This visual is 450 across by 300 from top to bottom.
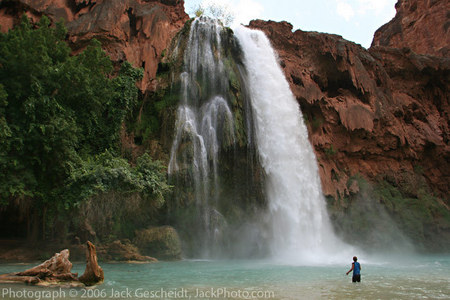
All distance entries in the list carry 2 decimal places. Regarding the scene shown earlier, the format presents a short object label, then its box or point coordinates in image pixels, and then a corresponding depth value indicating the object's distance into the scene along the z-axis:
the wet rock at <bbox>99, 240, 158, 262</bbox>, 14.56
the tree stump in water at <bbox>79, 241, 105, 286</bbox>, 7.66
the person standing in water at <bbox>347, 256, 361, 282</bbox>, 8.68
